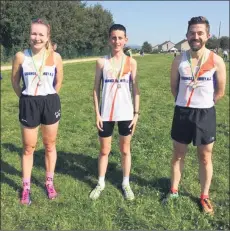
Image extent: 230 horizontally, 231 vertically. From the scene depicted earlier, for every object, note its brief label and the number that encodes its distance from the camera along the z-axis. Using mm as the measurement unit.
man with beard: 2747
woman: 2963
